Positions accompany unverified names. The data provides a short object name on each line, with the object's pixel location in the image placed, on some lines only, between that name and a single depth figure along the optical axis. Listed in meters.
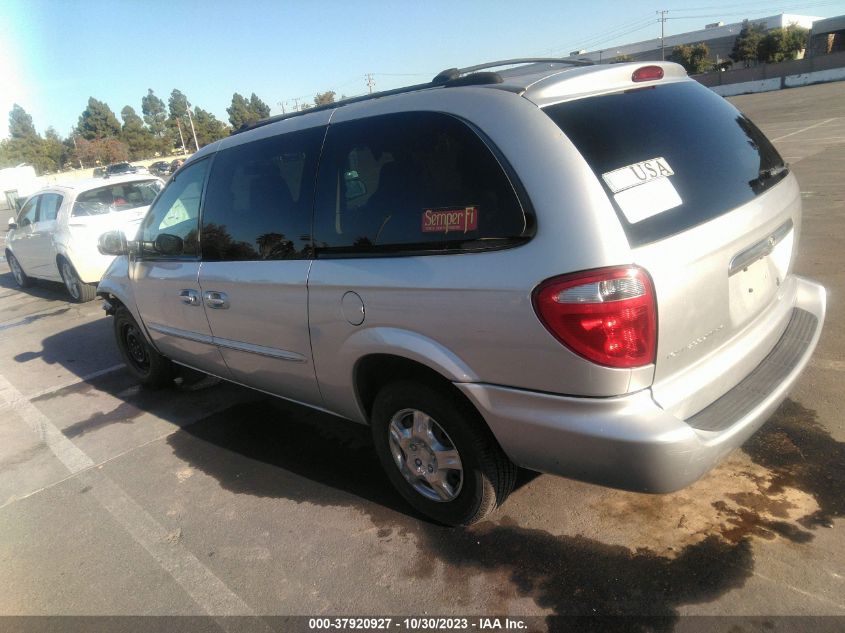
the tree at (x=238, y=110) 116.56
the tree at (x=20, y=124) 112.31
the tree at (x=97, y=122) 105.62
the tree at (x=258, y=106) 127.53
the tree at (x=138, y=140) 90.50
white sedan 8.34
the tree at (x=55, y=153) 86.56
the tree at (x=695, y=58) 65.38
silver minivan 2.03
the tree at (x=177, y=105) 130.96
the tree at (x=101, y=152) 81.56
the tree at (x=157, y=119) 94.32
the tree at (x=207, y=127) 92.06
